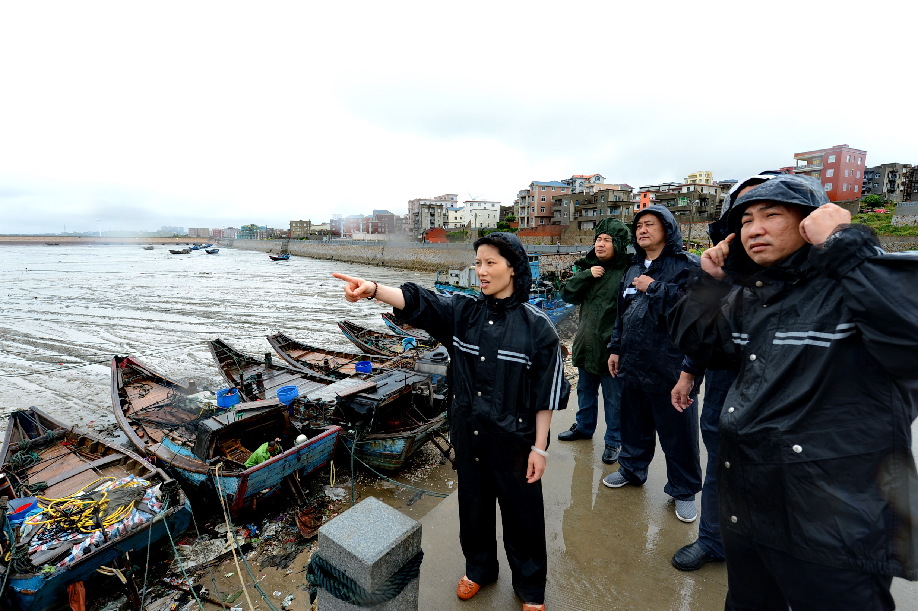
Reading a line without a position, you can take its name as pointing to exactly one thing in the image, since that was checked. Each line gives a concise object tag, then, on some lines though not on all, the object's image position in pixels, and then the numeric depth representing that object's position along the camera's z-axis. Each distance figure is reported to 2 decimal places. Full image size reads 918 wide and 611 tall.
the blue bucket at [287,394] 6.77
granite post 1.97
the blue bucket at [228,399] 7.09
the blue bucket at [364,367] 8.41
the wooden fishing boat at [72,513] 4.10
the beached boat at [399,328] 15.69
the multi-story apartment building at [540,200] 63.00
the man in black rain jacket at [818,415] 1.34
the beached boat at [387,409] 6.21
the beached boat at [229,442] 5.40
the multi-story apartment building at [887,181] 51.75
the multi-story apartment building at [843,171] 46.28
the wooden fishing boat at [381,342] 12.27
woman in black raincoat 2.40
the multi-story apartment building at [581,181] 67.36
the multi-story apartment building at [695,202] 50.25
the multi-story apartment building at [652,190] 53.88
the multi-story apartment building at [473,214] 82.31
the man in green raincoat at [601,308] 4.31
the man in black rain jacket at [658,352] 3.26
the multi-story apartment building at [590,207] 52.93
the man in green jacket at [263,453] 5.66
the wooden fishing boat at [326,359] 10.09
